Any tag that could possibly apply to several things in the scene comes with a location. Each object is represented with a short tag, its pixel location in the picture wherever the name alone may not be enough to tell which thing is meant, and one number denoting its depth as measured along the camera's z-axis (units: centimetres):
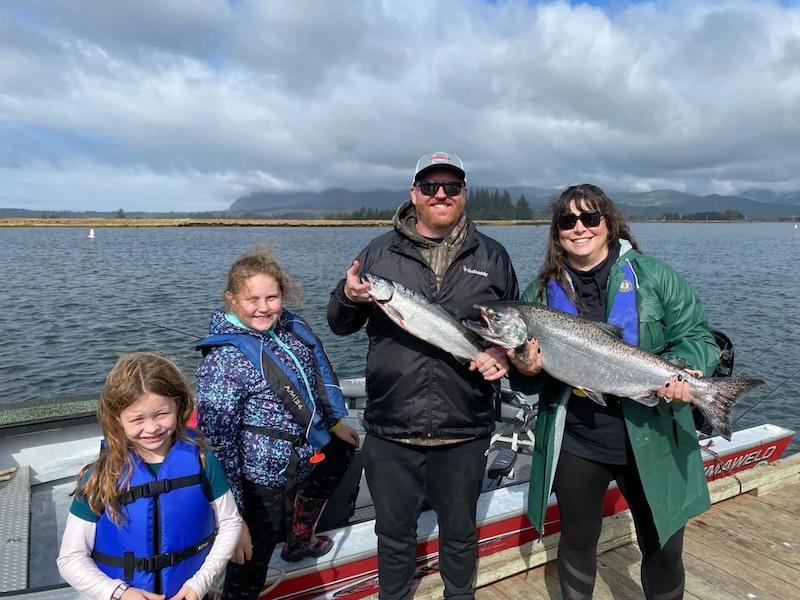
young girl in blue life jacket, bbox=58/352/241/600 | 252
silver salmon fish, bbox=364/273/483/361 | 331
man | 345
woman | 316
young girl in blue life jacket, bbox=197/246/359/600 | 323
